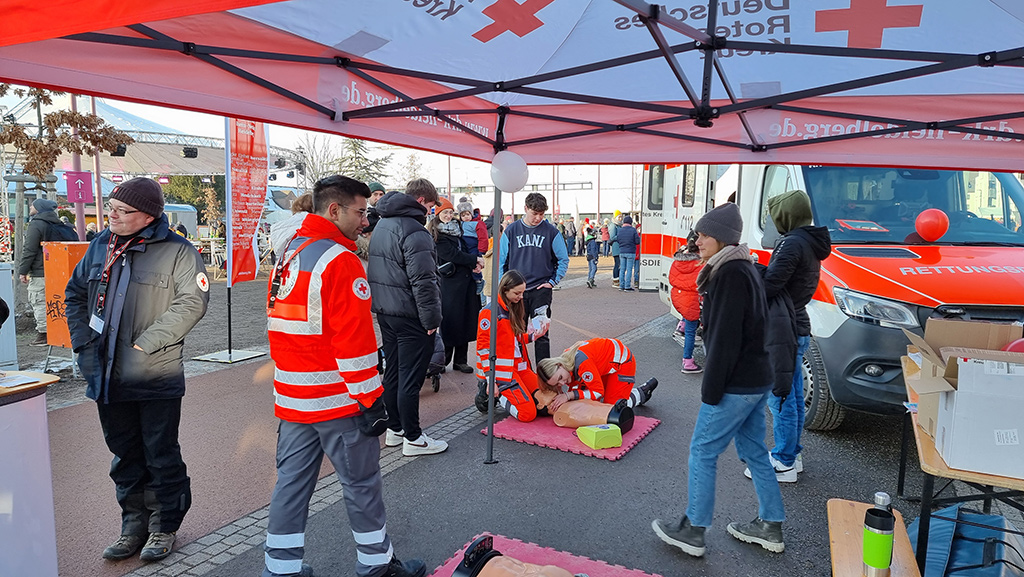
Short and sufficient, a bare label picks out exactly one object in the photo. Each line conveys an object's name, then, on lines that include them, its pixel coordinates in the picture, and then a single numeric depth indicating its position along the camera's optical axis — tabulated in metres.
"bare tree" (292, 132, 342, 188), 36.91
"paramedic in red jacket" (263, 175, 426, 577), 2.64
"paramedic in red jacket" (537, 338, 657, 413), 5.51
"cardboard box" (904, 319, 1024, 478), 2.17
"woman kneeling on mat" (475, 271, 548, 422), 5.08
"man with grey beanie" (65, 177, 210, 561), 3.15
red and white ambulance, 4.23
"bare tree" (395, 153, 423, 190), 43.62
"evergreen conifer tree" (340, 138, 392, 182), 38.53
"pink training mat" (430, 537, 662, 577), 3.07
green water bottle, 2.10
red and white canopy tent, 2.76
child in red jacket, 6.91
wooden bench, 2.24
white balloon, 4.27
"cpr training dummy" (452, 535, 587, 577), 2.34
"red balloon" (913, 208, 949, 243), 4.79
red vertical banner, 7.49
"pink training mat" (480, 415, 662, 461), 4.71
